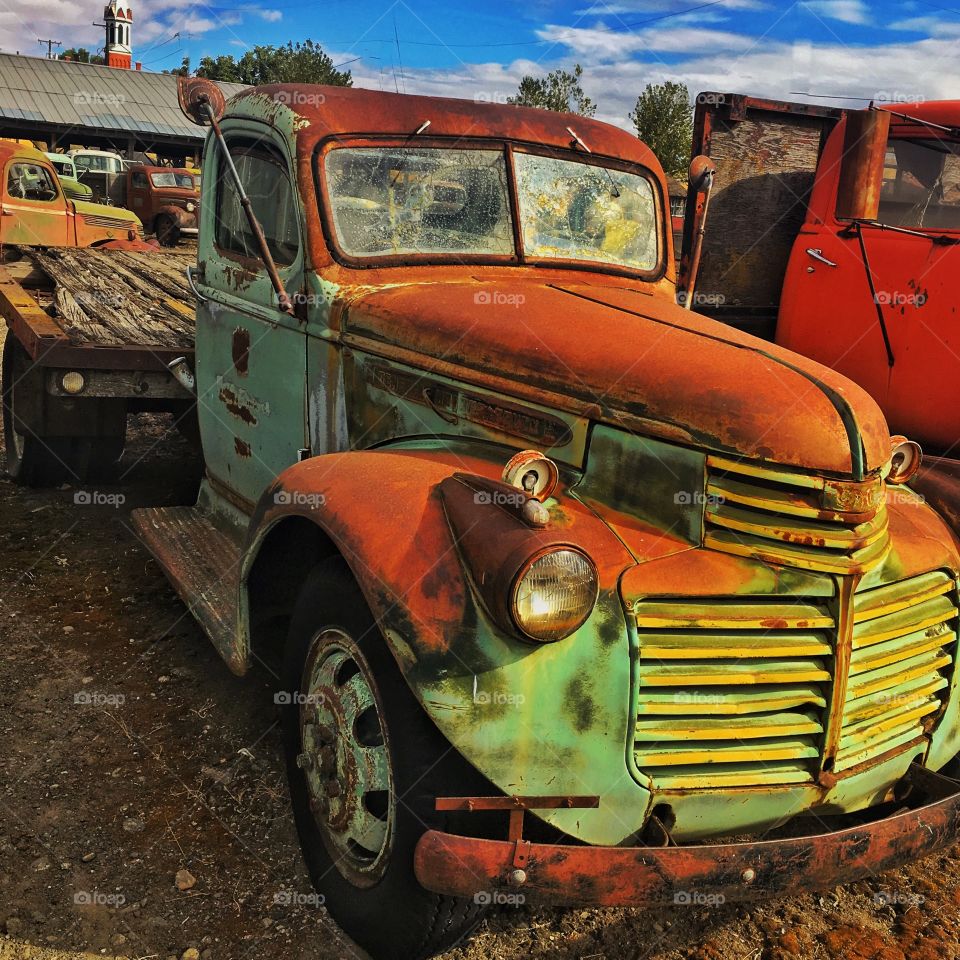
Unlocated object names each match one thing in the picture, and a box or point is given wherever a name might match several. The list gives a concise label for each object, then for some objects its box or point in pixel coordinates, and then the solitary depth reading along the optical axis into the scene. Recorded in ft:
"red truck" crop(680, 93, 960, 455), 13.44
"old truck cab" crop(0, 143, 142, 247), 37.35
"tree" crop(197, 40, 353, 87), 171.83
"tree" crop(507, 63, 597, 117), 120.98
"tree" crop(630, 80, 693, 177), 113.70
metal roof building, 98.07
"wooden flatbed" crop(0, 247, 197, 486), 14.46
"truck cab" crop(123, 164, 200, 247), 64.95
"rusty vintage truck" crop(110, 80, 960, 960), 6.47
